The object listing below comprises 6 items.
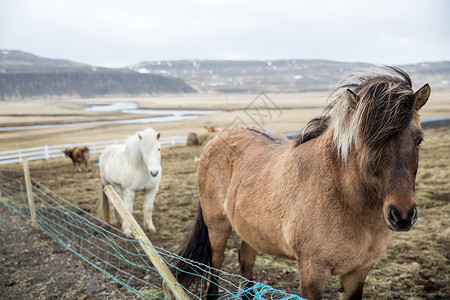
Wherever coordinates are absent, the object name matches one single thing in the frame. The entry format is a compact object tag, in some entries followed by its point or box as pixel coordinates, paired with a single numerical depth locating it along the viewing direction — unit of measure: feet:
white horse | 20.84
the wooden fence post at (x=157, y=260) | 8.77
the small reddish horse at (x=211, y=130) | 73.59
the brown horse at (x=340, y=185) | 6.08
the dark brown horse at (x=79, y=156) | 44.09
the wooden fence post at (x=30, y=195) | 22.74
